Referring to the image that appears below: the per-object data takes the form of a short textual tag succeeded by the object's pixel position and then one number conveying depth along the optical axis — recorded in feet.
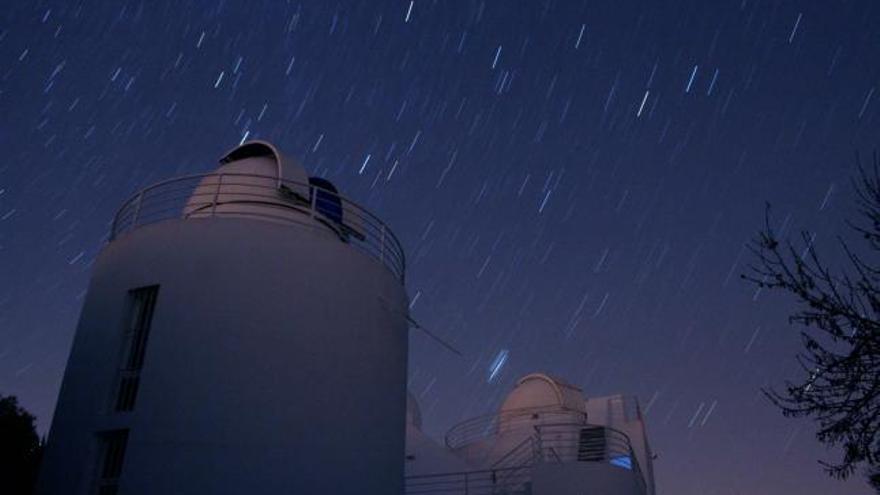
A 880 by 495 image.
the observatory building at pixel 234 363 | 28.71
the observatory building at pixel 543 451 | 47.91
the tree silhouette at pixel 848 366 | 18.06
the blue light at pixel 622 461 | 68.63
